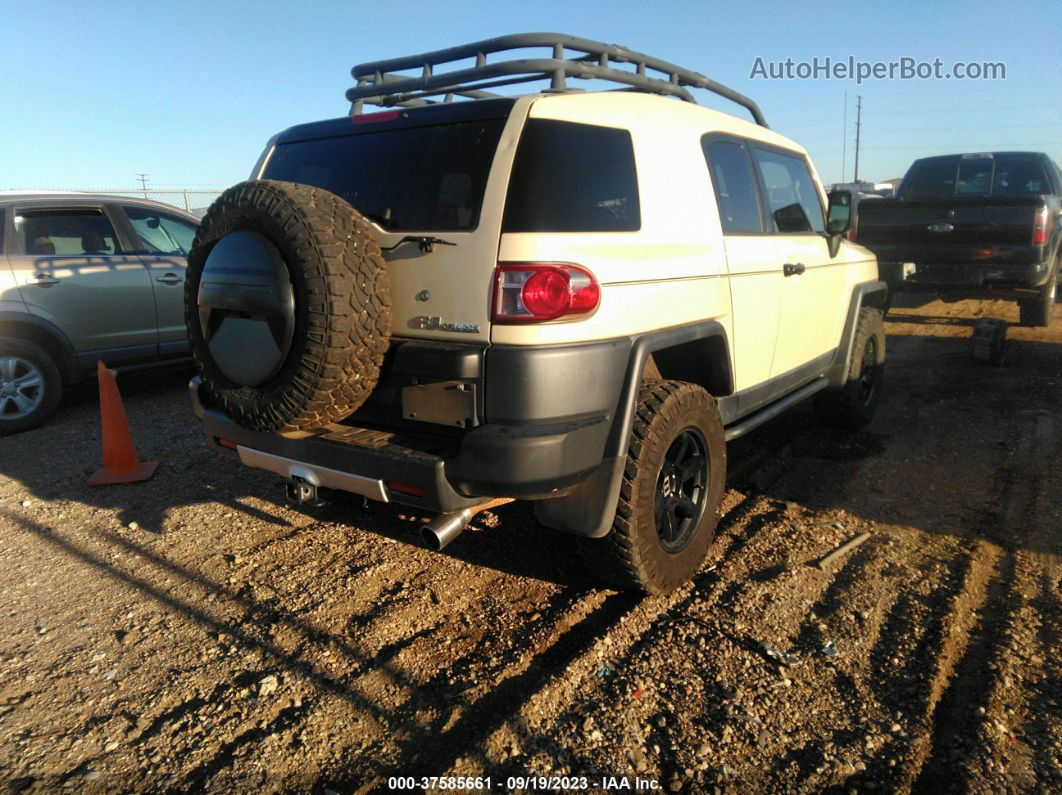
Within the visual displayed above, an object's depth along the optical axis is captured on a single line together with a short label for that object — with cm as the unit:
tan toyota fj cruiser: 252
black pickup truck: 764
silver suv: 572
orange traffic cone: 471
